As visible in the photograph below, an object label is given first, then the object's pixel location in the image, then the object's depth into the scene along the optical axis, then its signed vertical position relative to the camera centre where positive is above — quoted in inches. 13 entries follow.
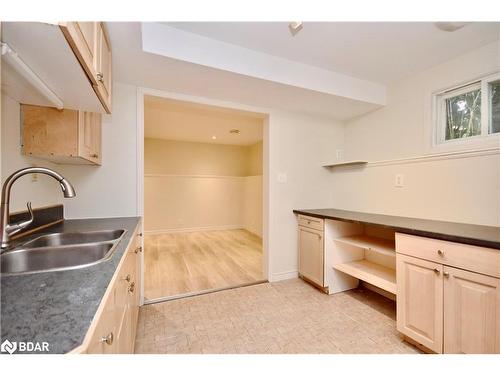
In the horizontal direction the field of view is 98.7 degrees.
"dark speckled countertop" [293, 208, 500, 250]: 46.4 -11.1
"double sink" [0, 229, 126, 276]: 39.5 -13.4
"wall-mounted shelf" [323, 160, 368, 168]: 95.6 +11.1
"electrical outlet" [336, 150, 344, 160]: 115.6 +17.9
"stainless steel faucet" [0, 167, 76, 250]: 36.4 -1.2
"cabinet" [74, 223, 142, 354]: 19.9 -17.0
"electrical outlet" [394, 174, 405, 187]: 83.2 +2.8
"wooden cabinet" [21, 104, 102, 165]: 53.4 +13.9
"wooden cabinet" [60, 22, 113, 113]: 32.3 +25.3
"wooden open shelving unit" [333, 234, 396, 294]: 71.2 -31.1
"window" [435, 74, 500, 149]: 66.2 +25.3
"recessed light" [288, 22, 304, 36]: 50.1 +37.8
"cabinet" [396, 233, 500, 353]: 44.0 -25.1
